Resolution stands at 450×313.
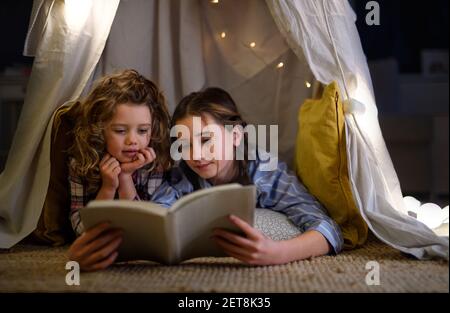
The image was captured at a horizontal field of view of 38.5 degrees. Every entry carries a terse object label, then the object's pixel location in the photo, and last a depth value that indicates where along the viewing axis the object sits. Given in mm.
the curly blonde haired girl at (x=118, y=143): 1655
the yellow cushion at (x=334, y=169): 1673
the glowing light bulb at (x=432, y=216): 1701
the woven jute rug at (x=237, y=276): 1207
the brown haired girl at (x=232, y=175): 1546
